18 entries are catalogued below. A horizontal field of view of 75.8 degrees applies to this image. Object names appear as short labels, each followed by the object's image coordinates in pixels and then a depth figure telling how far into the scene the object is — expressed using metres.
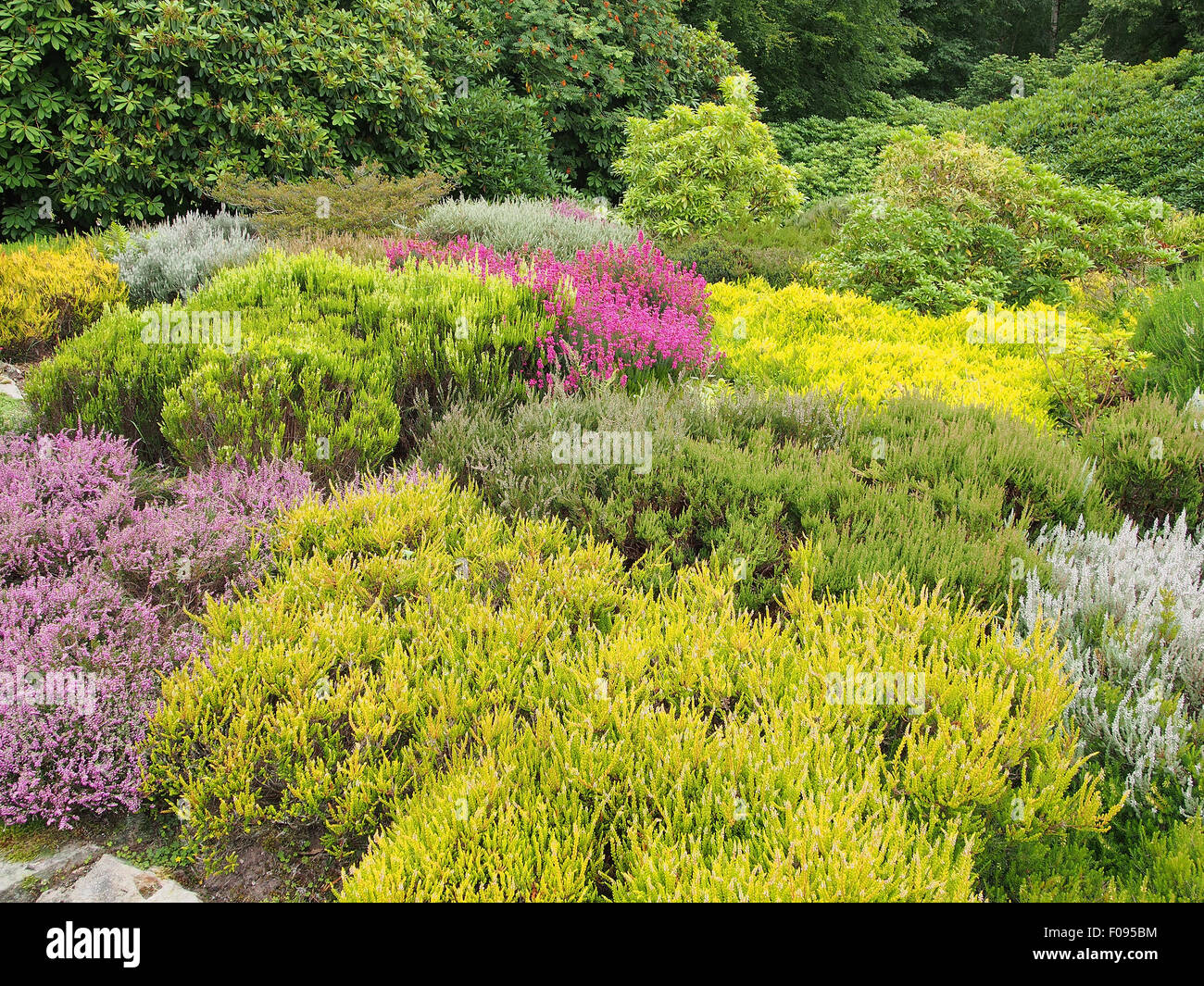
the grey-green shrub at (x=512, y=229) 8.84
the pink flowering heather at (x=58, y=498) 3.56
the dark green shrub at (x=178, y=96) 8.80
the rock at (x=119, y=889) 2.44
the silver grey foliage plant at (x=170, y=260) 7.54
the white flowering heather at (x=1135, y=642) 2.56
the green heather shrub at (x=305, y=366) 4.76
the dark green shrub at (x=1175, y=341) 5.33
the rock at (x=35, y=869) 2.46
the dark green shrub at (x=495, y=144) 12.45
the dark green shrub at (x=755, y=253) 9.27
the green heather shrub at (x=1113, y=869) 2.19
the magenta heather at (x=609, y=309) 5.88
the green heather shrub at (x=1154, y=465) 4.24
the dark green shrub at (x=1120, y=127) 13.73
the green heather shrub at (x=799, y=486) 3.62
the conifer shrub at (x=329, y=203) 8.72
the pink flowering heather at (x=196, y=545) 3.53
